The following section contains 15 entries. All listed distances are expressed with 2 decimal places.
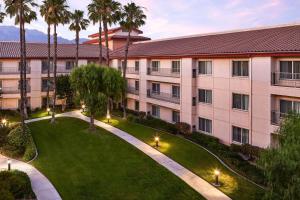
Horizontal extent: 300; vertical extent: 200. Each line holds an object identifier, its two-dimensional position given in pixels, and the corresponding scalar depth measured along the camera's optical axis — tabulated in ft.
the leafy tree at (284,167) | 36.34
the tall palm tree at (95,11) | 112.85
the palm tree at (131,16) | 107.49
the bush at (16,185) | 54.09
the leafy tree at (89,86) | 90.81
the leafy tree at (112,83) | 93.03
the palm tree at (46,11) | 99.07
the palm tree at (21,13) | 88.33
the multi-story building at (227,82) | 68.78
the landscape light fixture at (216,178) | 60.86
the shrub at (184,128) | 93.26
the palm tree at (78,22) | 123.09
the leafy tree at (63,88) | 123.32
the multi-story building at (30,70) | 127.38
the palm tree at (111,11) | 112.15
